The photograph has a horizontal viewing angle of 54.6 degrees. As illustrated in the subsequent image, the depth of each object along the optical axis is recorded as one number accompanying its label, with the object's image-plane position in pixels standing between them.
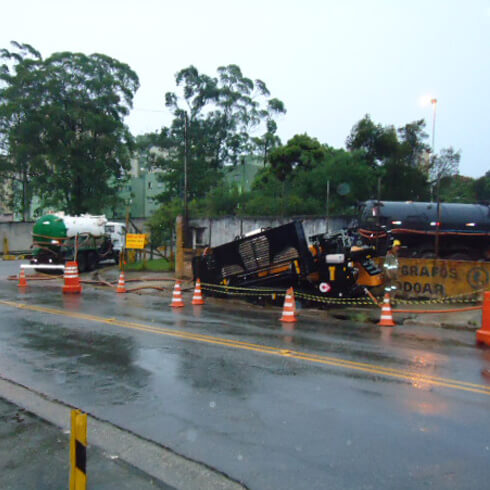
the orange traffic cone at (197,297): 14.94
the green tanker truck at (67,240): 24.48
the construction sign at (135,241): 24.09
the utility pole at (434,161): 36.55
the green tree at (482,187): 48.77
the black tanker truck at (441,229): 19.38
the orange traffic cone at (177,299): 14.23
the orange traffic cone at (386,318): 11.33
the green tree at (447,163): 37.91
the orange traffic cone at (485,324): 9.43
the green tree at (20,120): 42.97
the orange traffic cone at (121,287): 17.66
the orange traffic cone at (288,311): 11.88
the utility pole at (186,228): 21.98
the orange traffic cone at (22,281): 18.55
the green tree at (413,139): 35.78
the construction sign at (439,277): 13.91
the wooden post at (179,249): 21.28
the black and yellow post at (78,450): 3.03
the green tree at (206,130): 49.03
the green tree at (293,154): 38.31
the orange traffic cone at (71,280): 16.83
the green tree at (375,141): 34.25
